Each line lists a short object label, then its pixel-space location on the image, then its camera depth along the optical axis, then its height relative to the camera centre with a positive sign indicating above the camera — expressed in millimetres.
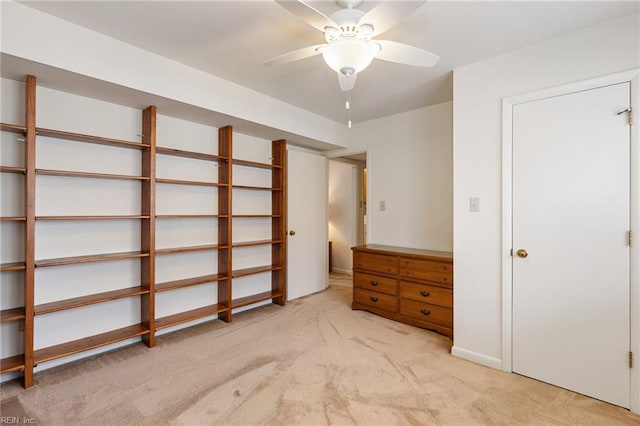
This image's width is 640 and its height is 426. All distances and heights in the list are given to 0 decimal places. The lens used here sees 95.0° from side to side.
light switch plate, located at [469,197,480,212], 2467 +82
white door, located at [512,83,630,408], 1896 -192
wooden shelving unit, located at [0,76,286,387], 2004 -351
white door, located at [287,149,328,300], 4117 -150
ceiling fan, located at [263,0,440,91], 1436 +986
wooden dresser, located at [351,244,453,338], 2902 -782
